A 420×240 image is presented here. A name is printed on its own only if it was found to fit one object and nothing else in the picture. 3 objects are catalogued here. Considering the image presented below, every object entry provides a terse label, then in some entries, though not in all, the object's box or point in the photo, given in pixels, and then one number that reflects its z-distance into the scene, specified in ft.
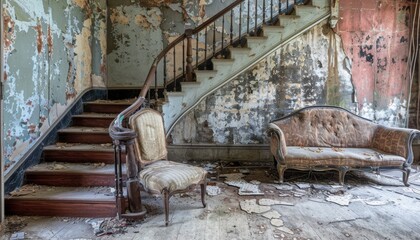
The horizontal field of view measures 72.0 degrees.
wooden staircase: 9.52
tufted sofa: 12.98
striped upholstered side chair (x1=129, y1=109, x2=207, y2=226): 9.09
